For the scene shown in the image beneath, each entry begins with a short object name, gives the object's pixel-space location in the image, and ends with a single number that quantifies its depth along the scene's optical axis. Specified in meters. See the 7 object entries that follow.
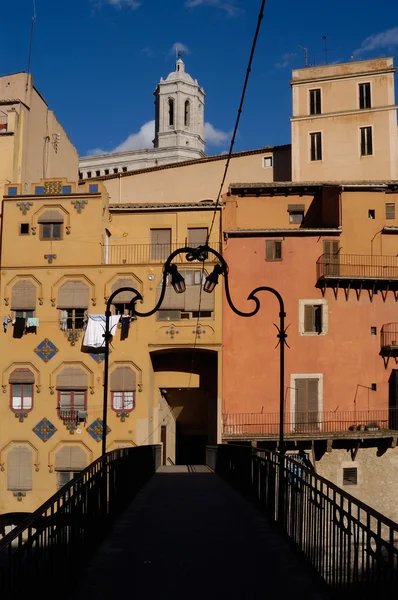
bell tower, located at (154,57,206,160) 107.62
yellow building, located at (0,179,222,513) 40.34
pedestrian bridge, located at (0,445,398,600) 7.23
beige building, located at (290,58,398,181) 50.25
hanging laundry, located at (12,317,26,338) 41.44
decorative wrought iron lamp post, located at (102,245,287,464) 14.61
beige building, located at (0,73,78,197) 45.81
